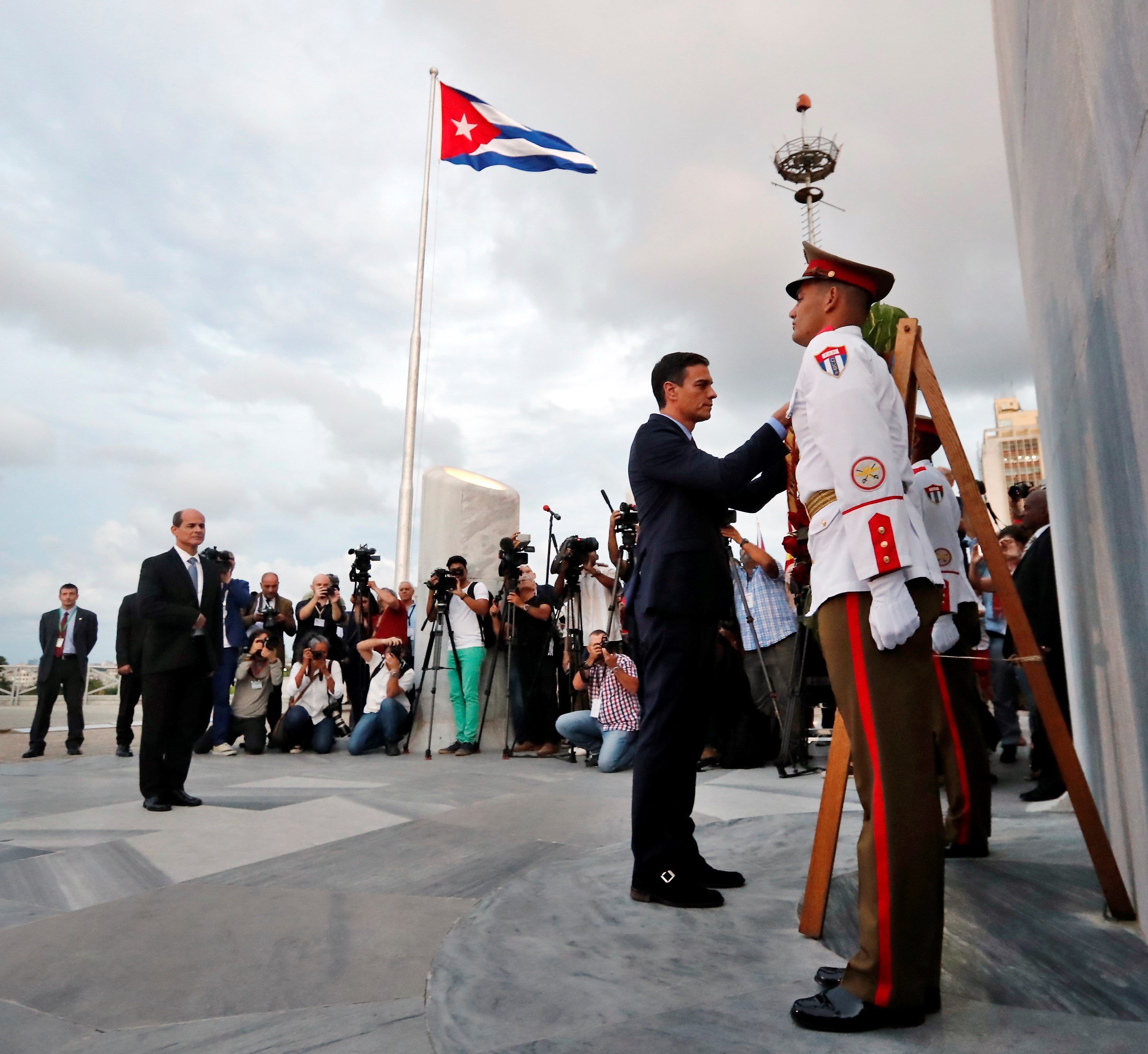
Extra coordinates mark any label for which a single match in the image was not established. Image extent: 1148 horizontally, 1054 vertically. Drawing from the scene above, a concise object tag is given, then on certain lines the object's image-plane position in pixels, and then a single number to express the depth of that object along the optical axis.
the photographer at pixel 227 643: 7.54
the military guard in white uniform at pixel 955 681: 2.81
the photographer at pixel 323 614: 8.02
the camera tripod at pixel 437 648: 6.98
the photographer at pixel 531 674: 7.11
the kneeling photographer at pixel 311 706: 7.47
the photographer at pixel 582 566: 7.12
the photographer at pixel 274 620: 7.91
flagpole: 13.24
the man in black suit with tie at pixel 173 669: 4.31
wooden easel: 1.95
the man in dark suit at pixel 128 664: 7.15
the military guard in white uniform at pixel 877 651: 1.53
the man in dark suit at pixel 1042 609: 3.94
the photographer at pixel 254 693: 7.54
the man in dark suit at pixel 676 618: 2.41
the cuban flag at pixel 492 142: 12.60
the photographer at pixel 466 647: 7.07
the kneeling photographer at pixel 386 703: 7.18
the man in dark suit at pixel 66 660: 7.68
